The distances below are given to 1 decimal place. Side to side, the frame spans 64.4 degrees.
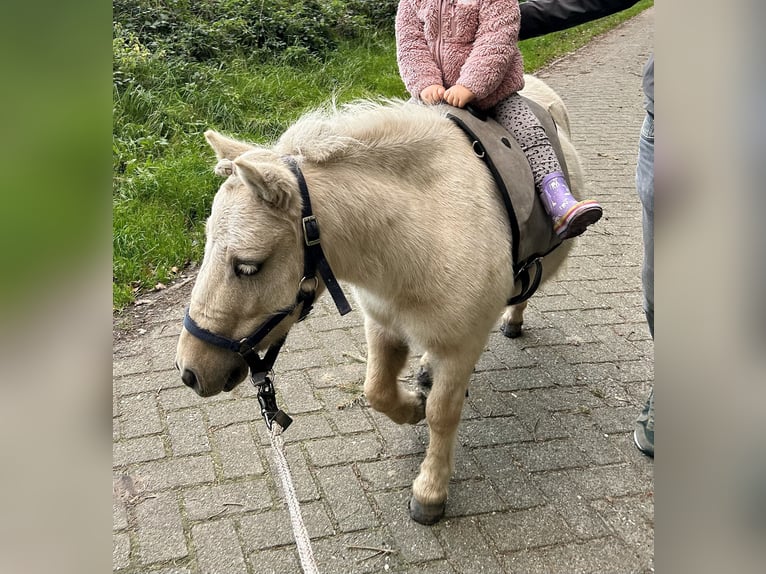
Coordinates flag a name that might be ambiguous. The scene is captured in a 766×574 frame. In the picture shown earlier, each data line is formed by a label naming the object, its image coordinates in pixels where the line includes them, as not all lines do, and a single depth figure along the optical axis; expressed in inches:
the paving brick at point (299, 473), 103.0
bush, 284.4
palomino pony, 71.7
